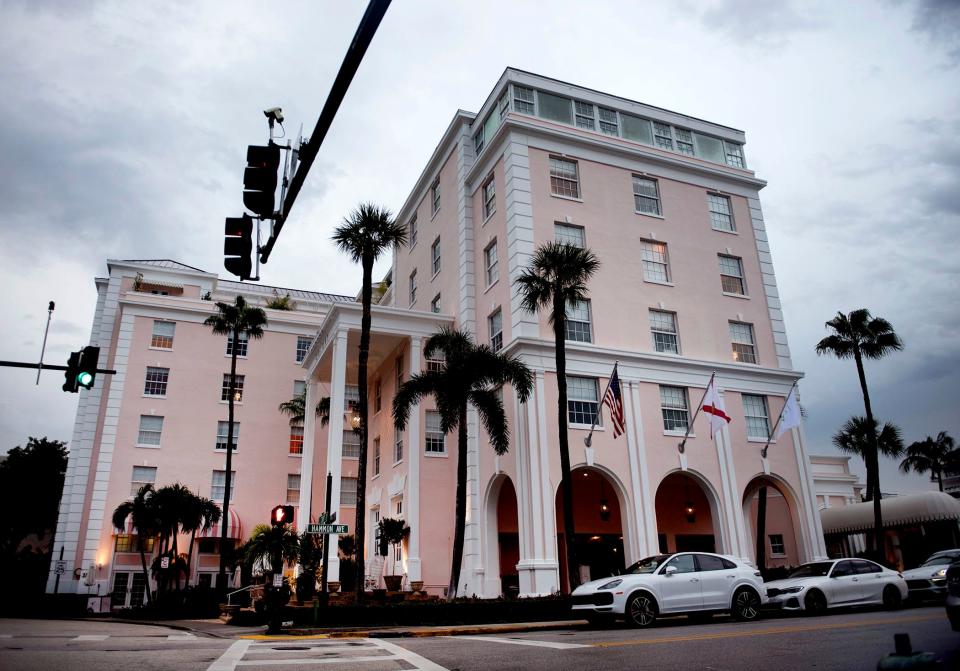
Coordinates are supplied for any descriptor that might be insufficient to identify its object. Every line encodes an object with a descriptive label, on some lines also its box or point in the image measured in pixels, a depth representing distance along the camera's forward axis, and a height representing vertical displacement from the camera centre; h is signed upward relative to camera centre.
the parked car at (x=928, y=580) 19.17 -0.27
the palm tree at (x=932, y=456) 67.56 +10.14
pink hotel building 27.38 +9.81
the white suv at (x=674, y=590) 15.66 -0.29
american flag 23.91 +5.63
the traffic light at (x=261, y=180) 8.24 +4.49
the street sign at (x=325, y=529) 18.94 +1.47
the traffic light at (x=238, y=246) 8.55 +3.93
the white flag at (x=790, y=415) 27.48 +5.84
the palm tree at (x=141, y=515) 37.22 +3.87
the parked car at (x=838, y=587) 17.67 -0.37
